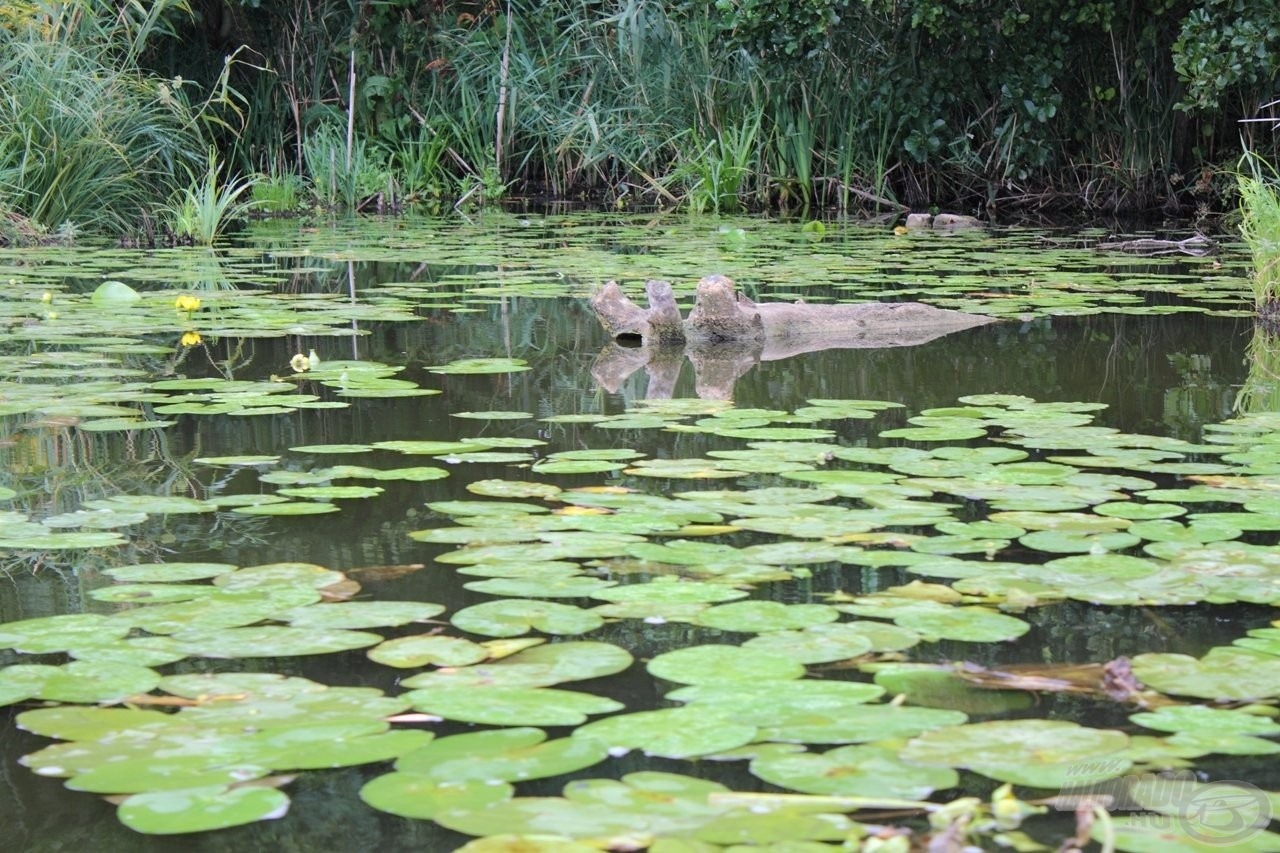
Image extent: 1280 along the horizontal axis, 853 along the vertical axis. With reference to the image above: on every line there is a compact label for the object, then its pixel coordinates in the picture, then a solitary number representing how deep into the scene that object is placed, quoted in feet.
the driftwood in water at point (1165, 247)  51.16
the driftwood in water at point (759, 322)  31.65
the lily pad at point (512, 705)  15.64
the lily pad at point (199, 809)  14.58
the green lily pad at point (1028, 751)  15.03
